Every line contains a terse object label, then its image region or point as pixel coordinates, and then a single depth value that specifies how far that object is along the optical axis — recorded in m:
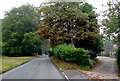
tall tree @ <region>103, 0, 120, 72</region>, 11.11
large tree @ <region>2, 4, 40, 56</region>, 39.69
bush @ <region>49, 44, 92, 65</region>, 13.59
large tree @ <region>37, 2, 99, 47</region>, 19.31
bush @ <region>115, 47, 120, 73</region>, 12.19
